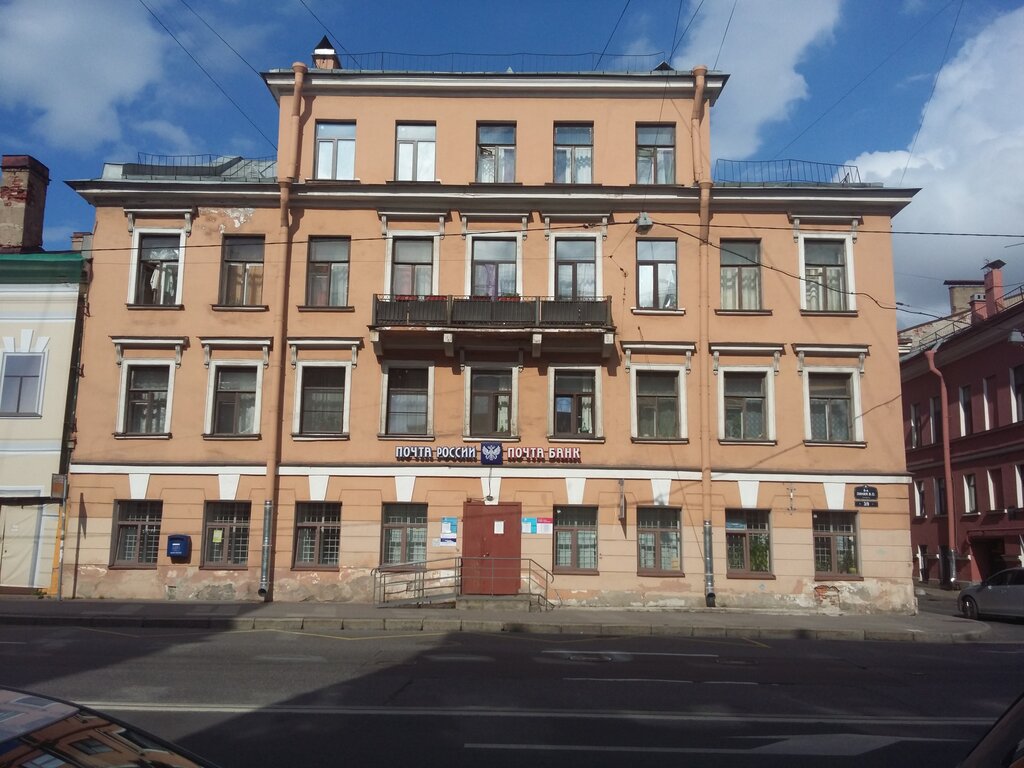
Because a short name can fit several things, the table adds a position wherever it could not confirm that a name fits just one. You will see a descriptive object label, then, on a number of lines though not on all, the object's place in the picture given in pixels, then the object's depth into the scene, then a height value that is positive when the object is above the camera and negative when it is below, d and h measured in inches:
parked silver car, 860.0 -66.0
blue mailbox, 834.2 -25.6
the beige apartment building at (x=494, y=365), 845.8 +166.6
